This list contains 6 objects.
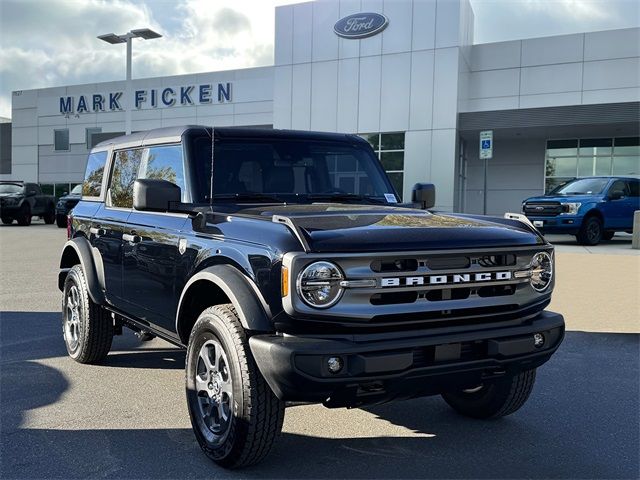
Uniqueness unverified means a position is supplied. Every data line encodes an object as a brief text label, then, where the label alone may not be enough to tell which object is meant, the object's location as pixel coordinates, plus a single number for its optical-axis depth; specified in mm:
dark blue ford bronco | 2904
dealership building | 24953
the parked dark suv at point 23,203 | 24359
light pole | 22672
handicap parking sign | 14875
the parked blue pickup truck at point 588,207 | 16750
